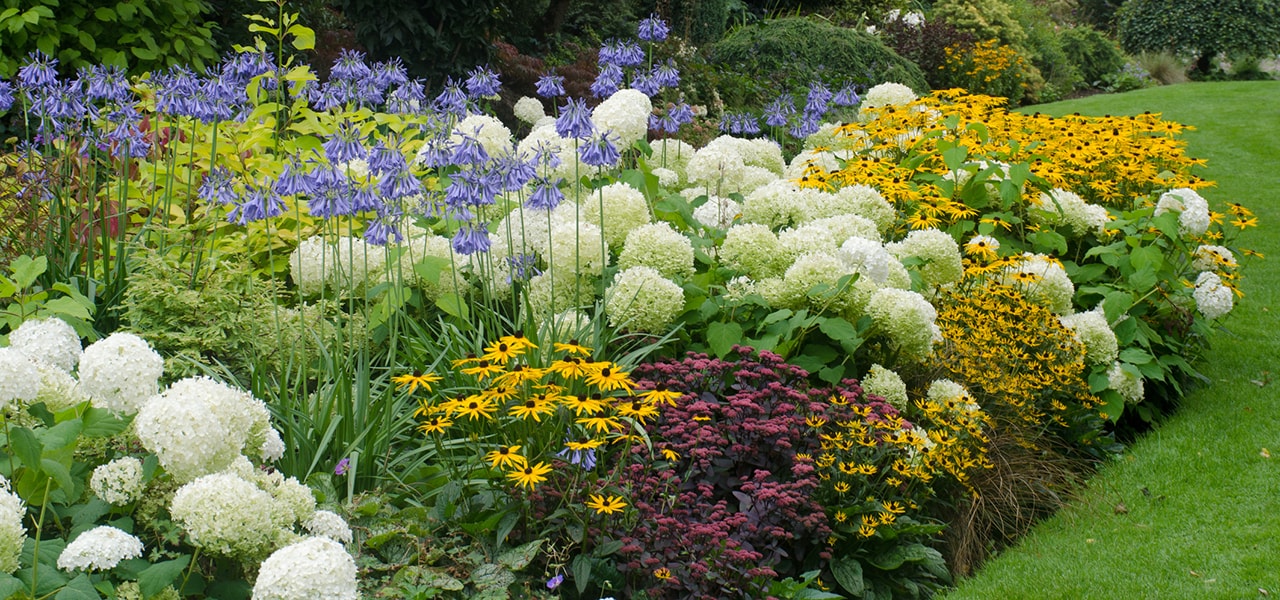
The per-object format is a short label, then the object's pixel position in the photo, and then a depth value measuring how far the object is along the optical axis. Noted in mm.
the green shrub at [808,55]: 11273
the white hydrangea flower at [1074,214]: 5750
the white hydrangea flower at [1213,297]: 5426
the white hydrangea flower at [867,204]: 5270
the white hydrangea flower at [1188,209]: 5789
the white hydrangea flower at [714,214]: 5234
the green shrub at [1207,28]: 18906
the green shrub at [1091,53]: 18688
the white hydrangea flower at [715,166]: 5320
